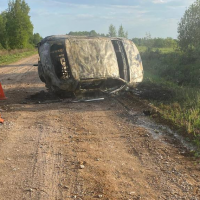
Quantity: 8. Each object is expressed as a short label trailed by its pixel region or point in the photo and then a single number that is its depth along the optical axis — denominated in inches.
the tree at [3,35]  1921.8
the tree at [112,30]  2698.3
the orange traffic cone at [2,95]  362.3
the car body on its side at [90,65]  337.7
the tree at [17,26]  1937.7
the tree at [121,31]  2615.7
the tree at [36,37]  3089.3
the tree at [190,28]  840.9
